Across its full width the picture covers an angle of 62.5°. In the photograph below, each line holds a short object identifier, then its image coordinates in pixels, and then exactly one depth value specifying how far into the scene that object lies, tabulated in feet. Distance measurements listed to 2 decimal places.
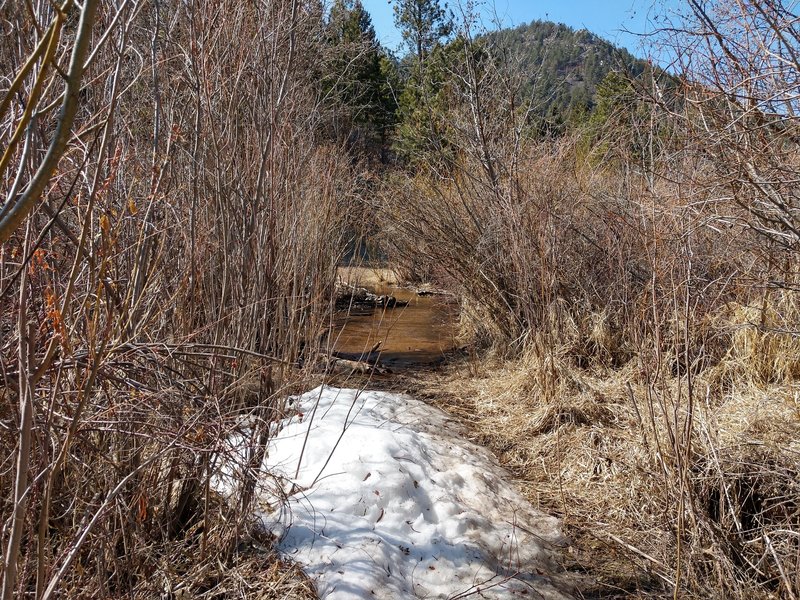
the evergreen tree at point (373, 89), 70.53
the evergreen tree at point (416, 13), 73.38
